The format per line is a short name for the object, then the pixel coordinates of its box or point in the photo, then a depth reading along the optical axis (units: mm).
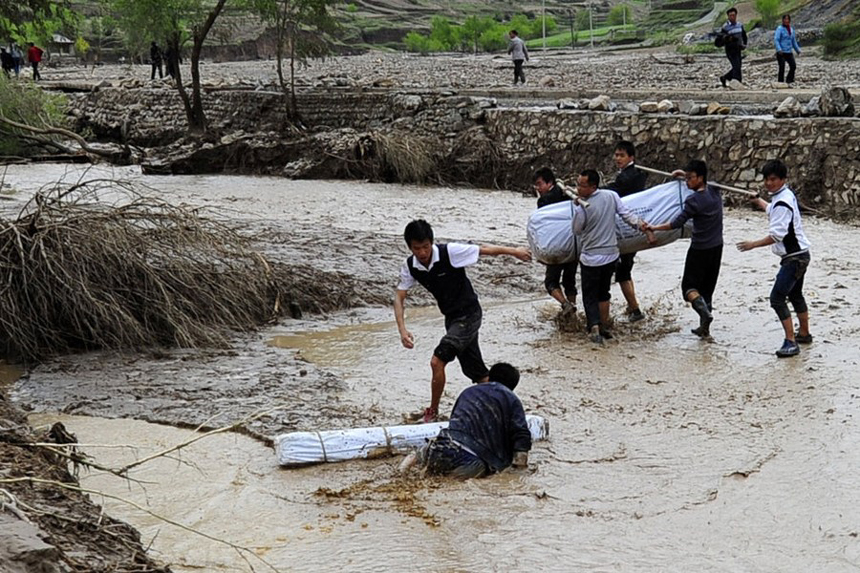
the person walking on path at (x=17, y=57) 42094
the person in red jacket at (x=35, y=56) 41969
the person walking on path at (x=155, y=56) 41519
